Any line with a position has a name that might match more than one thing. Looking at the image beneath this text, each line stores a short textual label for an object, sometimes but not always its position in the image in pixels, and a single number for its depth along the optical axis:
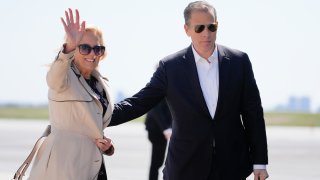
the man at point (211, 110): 8.48
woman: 7.71
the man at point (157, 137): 15.36
